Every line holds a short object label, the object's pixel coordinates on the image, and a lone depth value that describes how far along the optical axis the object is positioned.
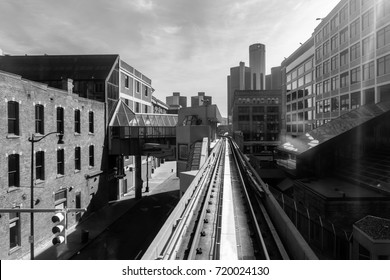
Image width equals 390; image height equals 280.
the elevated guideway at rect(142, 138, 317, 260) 6.70
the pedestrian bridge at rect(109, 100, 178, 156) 30.98
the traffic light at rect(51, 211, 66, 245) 7.23
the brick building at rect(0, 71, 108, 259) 15.84
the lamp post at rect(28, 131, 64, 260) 13.88
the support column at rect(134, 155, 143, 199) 32.69
